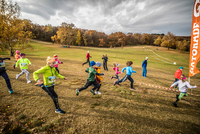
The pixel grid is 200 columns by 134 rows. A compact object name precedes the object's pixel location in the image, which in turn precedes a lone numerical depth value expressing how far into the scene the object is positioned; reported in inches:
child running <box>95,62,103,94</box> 220.4
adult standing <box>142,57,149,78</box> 417.7
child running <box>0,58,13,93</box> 199.8
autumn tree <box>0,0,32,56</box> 645.2
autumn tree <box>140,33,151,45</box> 4160.4
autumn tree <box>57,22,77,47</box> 2020.1
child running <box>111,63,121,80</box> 295.9
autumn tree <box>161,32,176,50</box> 2727.4
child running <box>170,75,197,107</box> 194.4
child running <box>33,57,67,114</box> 150.5
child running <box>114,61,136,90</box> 255.9
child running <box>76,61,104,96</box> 195.2
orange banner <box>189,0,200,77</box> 225.3
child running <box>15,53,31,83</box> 262.5
